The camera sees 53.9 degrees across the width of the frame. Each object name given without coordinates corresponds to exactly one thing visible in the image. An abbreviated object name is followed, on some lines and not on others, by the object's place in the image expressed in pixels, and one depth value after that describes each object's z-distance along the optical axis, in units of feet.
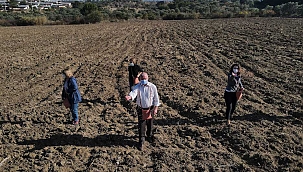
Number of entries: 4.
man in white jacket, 20.27
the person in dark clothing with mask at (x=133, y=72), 28.07
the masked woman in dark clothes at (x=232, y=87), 23.98
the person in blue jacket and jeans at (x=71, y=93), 24.22
